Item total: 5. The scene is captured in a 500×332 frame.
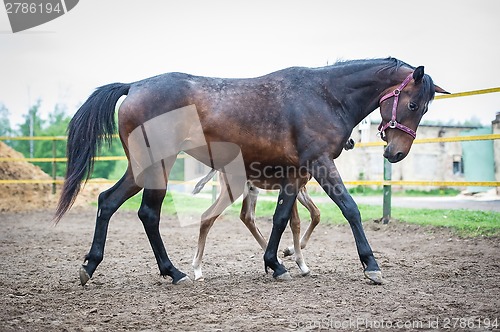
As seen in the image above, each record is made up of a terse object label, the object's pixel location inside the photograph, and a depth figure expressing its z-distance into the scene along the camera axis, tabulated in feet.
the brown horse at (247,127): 15.75
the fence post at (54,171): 50.73
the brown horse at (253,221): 17.25
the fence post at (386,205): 29.81
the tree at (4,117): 135.84
